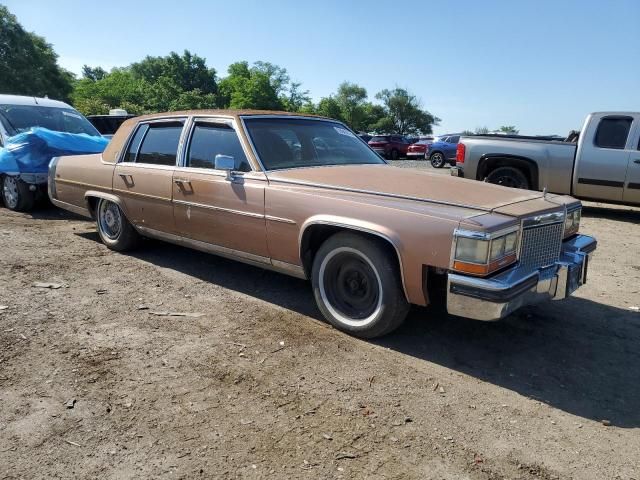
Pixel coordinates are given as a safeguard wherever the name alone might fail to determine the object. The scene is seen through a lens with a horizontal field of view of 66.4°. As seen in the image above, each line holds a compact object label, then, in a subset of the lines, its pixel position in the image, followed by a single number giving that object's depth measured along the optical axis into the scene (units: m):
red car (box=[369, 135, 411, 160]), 29.03
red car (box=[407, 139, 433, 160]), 28.77
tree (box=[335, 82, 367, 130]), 86.94
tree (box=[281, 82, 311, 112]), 77.88
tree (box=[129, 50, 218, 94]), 70.38
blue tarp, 7.74
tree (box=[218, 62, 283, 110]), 66.62
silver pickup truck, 8.40
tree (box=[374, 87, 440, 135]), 91.88
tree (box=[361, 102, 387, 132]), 89.14
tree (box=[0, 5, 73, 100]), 42.25
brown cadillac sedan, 3.04
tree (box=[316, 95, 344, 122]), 77.88
